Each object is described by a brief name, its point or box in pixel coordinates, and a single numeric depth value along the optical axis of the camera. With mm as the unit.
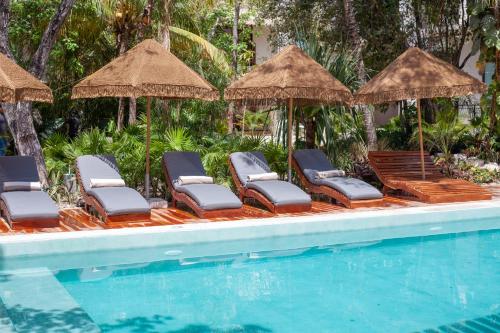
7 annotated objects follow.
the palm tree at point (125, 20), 17281
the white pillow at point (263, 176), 10891
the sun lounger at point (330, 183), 10867
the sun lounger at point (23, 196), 8633
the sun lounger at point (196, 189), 9766
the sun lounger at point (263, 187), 10242
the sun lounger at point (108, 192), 9148
